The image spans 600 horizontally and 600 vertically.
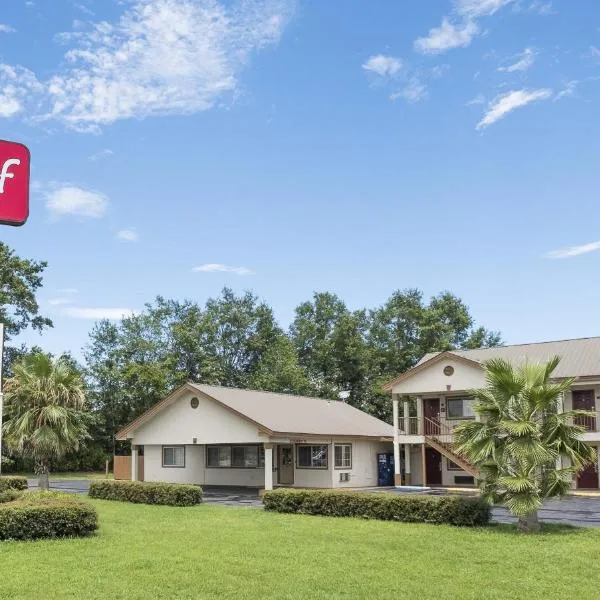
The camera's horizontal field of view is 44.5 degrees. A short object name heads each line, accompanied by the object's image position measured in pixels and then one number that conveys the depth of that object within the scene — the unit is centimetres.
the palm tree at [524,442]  1728
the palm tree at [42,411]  2473
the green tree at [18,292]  4891
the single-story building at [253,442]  3109
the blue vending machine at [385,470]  3628
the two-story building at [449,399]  3227
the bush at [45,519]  1521
